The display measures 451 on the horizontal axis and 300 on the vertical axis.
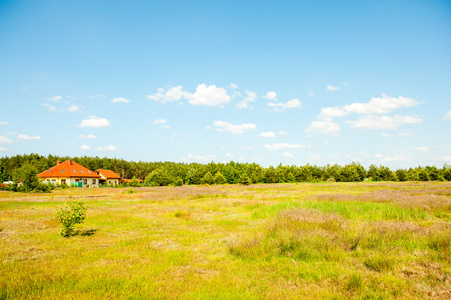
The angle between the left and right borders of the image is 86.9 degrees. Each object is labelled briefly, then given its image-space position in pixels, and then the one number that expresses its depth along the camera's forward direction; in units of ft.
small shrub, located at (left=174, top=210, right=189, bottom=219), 48.32
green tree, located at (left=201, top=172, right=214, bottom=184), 244.83
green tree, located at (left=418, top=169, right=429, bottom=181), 245.41
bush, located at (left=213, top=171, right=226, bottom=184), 249.26
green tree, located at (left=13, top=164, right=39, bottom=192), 122.83
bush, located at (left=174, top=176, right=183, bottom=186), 234.09
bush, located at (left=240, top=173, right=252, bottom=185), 243.19
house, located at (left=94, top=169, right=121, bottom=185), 260.15
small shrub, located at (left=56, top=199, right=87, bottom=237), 33.14
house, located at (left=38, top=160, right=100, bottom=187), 196.24
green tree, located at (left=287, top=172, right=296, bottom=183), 261.32
